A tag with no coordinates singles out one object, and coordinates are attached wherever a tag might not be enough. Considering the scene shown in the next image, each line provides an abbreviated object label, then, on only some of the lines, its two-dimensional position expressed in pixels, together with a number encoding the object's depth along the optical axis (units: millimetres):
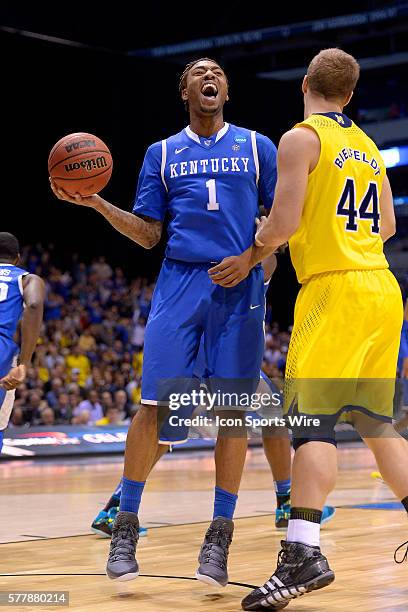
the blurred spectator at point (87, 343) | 17891
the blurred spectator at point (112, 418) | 15305
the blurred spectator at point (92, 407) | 15438
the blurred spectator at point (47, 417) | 14586
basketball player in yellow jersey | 3803
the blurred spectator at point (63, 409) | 15000
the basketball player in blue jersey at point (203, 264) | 4523
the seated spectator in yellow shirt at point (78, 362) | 17078
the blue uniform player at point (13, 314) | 6008
